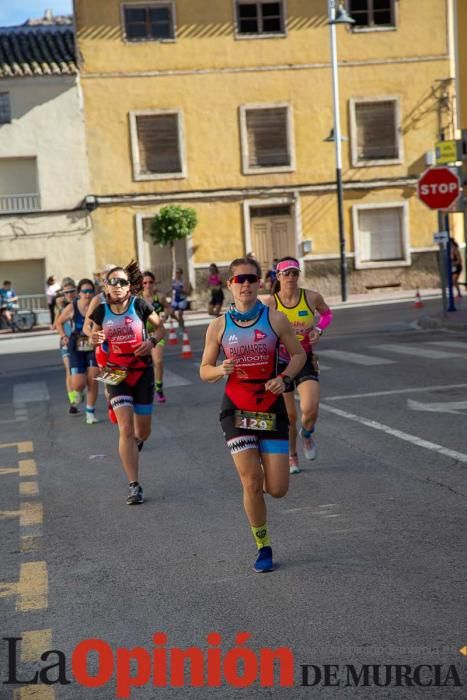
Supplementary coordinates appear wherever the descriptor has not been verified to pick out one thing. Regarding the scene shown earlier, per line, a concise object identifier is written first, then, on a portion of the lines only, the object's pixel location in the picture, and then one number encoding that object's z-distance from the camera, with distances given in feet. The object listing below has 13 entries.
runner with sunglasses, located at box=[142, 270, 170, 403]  50.01
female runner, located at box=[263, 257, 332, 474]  31.65
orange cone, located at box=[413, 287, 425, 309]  103.50
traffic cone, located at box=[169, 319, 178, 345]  86.78
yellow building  125.70
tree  122.93
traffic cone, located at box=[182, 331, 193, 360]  72.18
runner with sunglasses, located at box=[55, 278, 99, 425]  46.24
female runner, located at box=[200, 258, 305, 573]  21.79
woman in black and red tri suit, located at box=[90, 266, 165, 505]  29.78
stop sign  77.20
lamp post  120.26
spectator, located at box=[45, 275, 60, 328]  117.08
